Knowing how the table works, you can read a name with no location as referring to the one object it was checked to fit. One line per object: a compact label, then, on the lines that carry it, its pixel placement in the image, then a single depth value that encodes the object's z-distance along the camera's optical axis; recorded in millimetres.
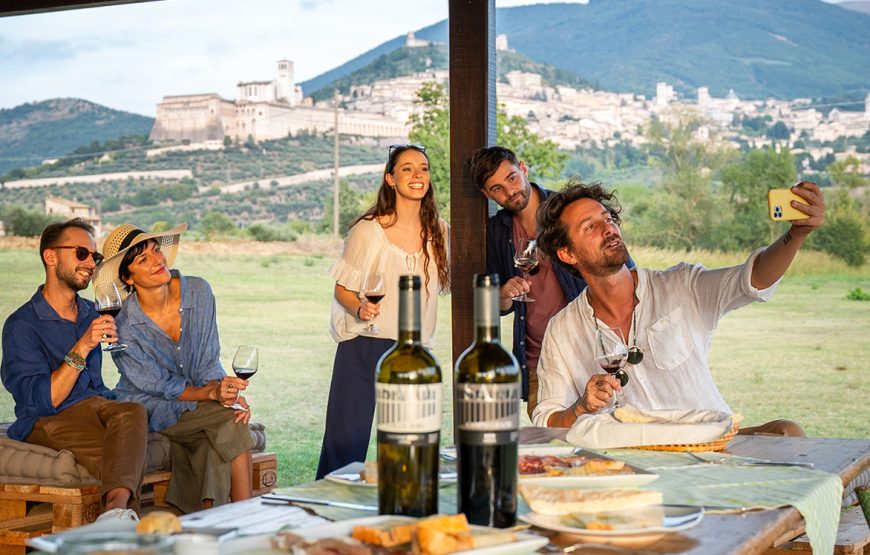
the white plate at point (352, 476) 1929
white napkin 2268
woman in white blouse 4414
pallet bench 3686
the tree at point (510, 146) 10883
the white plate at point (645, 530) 1571
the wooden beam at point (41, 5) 5102
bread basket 2266
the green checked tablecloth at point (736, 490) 1818
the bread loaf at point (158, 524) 1461
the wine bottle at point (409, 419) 1570
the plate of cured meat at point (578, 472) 1794
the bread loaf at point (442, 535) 1414
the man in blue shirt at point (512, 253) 4227
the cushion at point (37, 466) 3762
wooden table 1570
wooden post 4344
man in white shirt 2939
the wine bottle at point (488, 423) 1572
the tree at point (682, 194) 10438
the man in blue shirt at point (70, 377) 3715
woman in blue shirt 3996
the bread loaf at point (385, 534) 1461
